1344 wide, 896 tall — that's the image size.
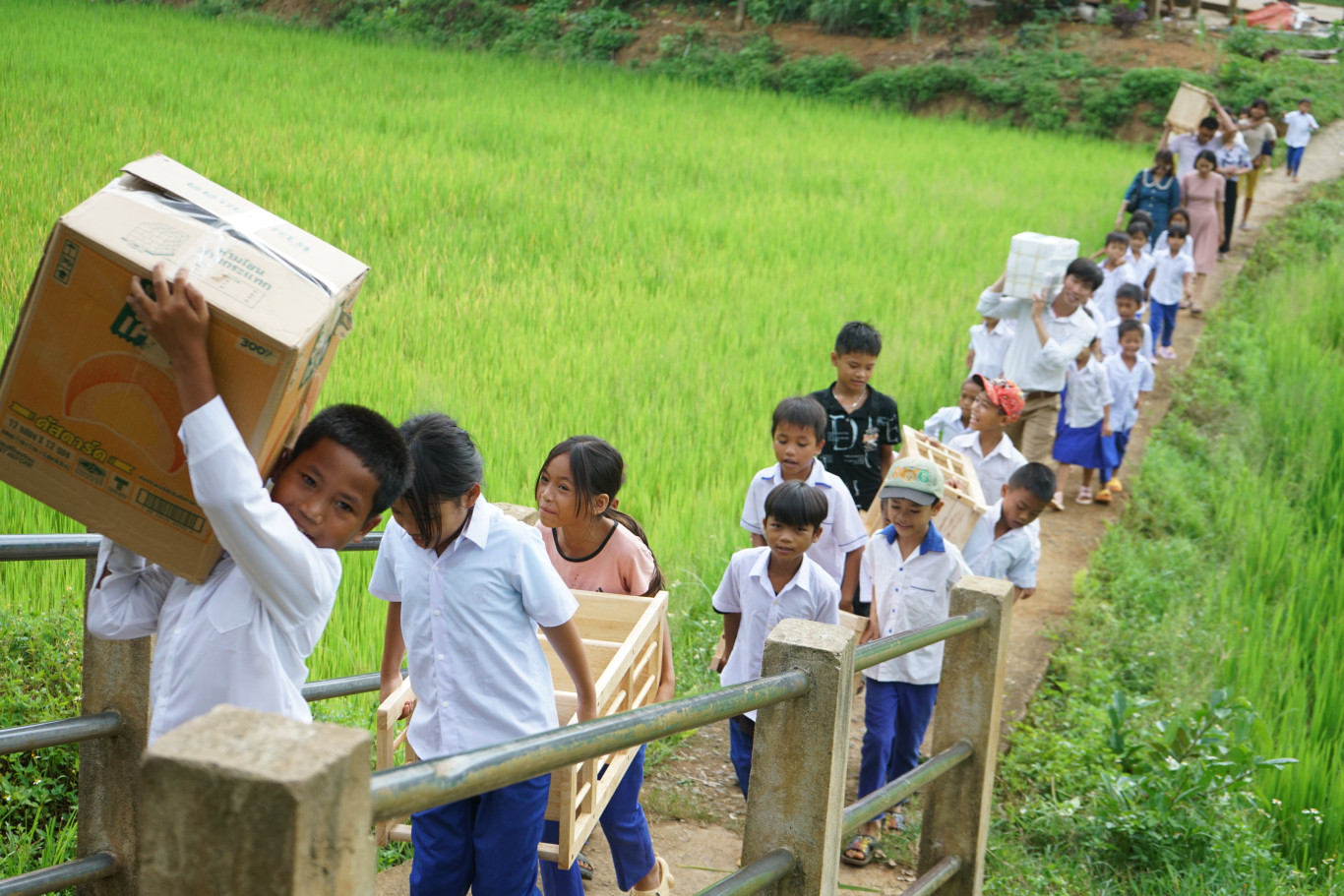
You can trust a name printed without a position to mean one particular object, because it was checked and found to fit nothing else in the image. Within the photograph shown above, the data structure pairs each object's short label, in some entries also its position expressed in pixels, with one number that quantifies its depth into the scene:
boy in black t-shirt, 4.14
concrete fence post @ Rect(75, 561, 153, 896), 2.28
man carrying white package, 5.68
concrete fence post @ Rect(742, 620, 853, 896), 1.83
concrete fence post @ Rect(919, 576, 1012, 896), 2.69
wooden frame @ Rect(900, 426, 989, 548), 4.05
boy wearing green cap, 3.32
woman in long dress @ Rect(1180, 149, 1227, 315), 10.38
